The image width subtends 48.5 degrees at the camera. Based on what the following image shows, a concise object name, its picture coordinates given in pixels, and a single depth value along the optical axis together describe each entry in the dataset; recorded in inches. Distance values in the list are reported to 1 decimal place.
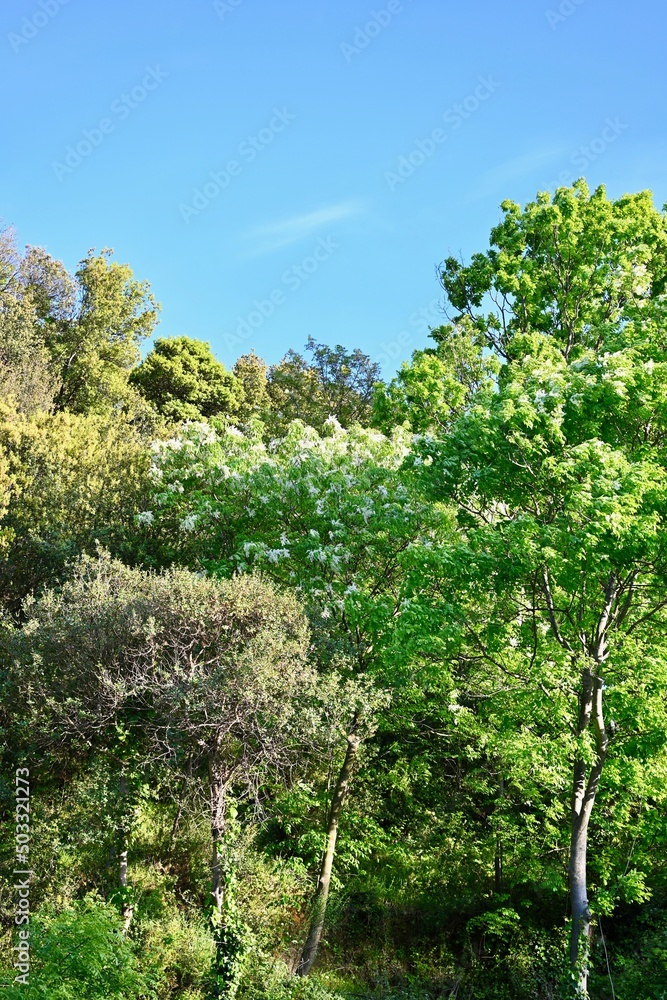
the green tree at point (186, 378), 1469.0
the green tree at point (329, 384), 1155.9
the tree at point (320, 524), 492.4
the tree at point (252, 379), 1546.5
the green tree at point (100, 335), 1267.2
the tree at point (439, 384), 579.8
